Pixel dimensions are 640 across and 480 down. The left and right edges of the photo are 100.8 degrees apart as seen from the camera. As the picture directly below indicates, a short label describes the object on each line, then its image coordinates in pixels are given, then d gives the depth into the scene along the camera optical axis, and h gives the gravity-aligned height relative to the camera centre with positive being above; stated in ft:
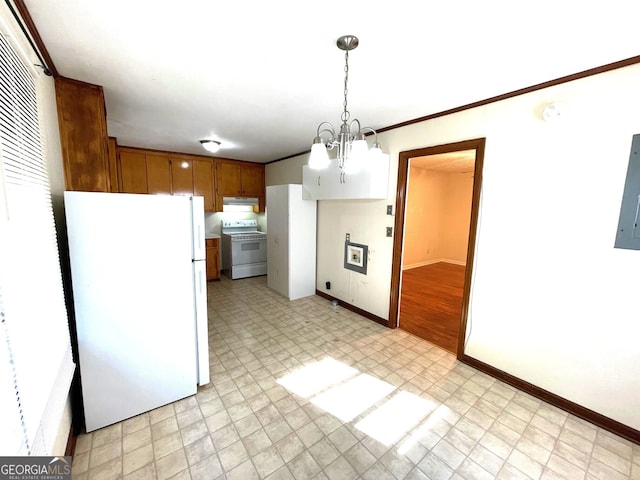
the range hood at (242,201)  18.00 +0.43
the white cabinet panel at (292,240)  13.30 -1.62
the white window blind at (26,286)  2.99 -1.14
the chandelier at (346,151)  5.29 +1.22
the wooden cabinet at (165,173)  14.64 +1.88
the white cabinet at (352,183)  10.06 +1.11
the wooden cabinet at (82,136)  6.49 +1.68
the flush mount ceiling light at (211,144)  12.37 +2.91
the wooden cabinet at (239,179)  17.40 +1.95
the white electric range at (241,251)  16.92 -2.87
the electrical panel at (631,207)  5.42 +0.20
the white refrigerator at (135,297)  5.50 -2.10
